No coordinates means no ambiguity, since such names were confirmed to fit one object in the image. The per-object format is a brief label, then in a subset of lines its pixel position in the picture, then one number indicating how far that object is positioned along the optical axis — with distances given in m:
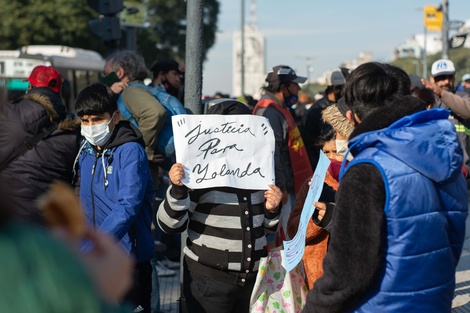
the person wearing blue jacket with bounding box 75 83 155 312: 4.14
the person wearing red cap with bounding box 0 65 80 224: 4.53
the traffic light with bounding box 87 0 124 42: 10.84
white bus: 20.97
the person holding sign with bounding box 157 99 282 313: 3.89
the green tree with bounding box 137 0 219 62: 45.66
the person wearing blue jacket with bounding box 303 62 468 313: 2.61
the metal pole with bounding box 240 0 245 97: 40.22
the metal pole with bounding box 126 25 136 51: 14.85
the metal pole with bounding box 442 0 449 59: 23.02
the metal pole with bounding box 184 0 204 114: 5.21
